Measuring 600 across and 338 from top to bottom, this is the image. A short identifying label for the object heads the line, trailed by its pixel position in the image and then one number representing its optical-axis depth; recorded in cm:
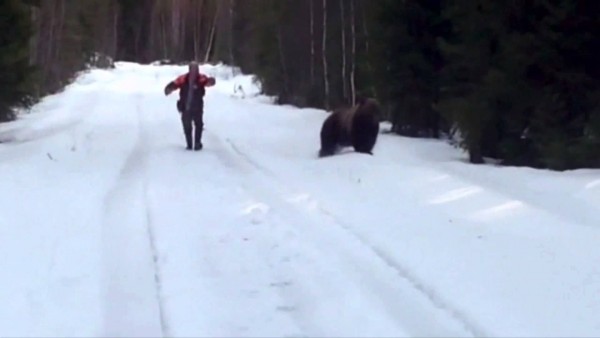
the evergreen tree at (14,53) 2347
